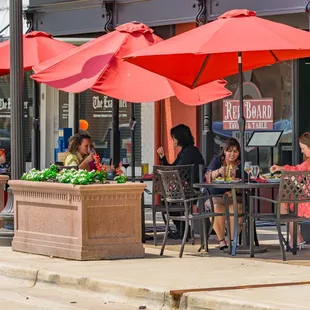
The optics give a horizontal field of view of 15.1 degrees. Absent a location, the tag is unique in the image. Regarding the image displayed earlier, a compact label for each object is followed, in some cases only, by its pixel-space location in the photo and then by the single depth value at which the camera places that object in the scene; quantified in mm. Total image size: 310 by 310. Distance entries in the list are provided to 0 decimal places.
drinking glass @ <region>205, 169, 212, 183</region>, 14391
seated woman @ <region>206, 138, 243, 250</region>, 14219
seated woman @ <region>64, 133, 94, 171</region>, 15997
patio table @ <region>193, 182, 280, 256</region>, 13406
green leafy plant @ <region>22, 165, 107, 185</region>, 13312
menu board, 18422
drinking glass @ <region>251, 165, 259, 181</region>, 13695
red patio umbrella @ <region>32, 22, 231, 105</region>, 14984
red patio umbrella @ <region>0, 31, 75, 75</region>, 17281
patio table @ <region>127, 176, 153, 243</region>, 15286
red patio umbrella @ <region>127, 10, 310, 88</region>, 13094
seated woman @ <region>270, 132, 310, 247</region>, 13867
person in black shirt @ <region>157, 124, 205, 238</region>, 15539
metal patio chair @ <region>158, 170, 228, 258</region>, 13594
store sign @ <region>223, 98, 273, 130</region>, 18781
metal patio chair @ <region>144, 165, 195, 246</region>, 14302
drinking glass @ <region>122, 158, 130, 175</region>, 16003
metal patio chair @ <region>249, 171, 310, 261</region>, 13062
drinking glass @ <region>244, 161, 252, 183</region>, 13672
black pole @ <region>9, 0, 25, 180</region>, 15141
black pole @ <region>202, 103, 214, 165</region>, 19125
